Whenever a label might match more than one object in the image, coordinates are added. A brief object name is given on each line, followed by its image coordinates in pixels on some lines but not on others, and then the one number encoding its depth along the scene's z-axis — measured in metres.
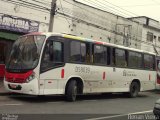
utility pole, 21.91
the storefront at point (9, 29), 24.12
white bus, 15.21
